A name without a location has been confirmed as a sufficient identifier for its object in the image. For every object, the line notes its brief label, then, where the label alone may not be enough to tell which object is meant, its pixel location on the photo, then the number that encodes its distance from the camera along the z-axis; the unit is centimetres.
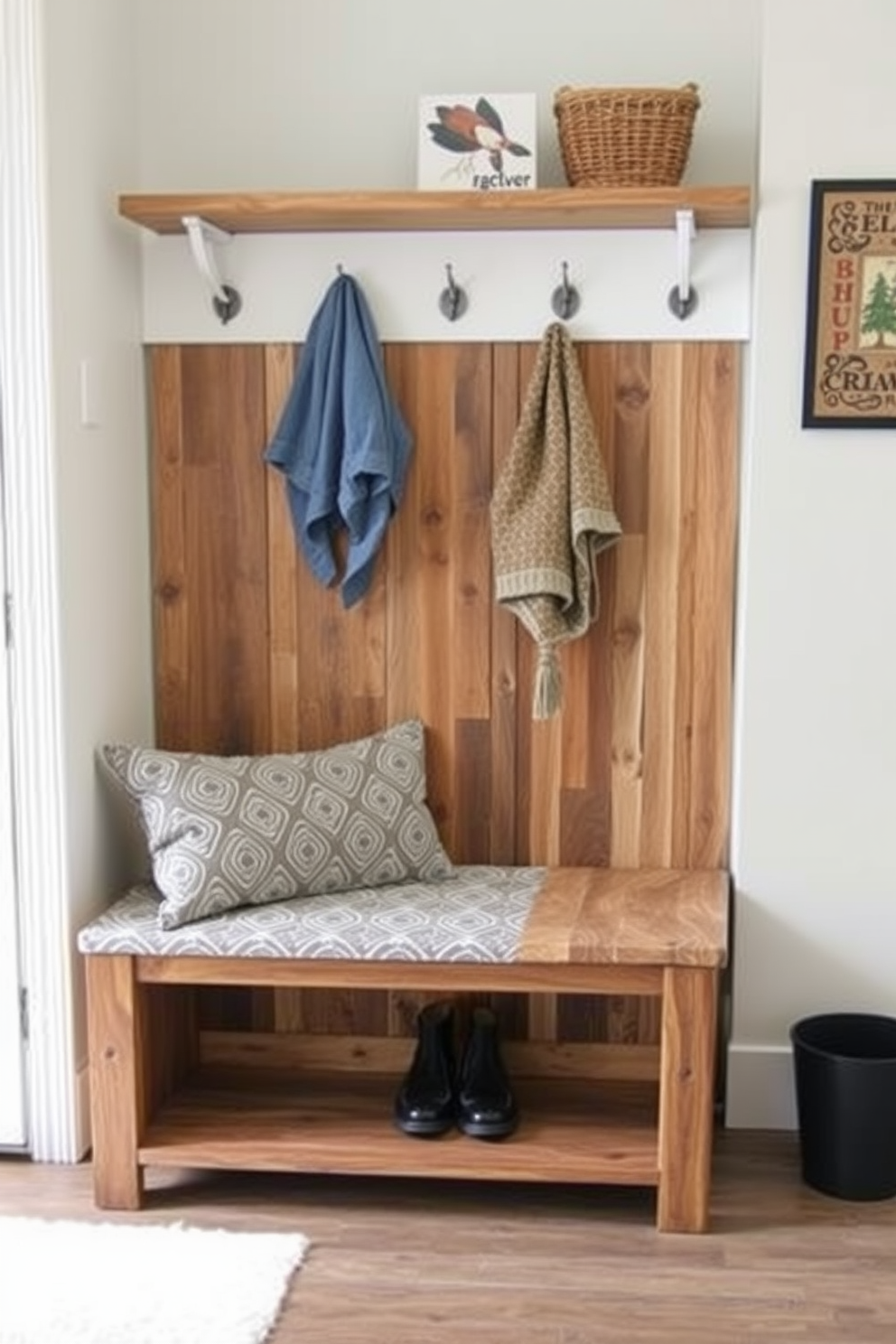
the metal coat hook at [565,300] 288
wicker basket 263
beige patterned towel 278
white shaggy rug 221
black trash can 260
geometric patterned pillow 266
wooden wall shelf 264
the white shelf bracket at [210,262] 280
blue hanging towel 283
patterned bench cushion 252
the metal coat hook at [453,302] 291
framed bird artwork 279
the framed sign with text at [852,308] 268
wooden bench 249
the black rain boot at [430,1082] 269
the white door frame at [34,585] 255
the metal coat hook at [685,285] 270
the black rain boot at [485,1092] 266
